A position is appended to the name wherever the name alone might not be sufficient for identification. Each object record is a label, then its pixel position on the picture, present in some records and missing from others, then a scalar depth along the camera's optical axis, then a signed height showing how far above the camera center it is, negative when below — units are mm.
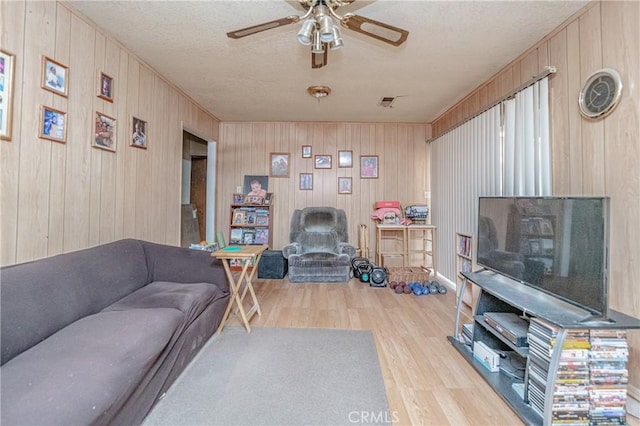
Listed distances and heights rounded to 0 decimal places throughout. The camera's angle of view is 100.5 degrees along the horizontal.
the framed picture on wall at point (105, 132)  2201 +706
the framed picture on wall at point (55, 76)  1776 +952
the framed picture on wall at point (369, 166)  4781 +957
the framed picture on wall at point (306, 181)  4801 +673
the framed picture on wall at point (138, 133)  2611 +834
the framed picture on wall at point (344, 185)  4793 +609
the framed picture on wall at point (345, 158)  4773 +1092
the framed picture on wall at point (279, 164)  4793 +970
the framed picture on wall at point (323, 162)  4785 +1017
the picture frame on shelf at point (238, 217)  4535 +1
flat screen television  1347 -142
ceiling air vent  3596 +1652
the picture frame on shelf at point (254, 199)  4516 +311
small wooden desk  4250 -352
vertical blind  2221 +644
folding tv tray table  2307 -410
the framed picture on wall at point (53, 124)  1770 +618
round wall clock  1632 +842
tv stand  1333 -655
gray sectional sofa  983 -622
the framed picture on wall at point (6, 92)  1536 +707
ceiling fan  1539 +1167
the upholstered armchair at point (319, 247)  3957 -456
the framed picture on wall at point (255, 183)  4758 +615
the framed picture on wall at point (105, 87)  2211 +1088
